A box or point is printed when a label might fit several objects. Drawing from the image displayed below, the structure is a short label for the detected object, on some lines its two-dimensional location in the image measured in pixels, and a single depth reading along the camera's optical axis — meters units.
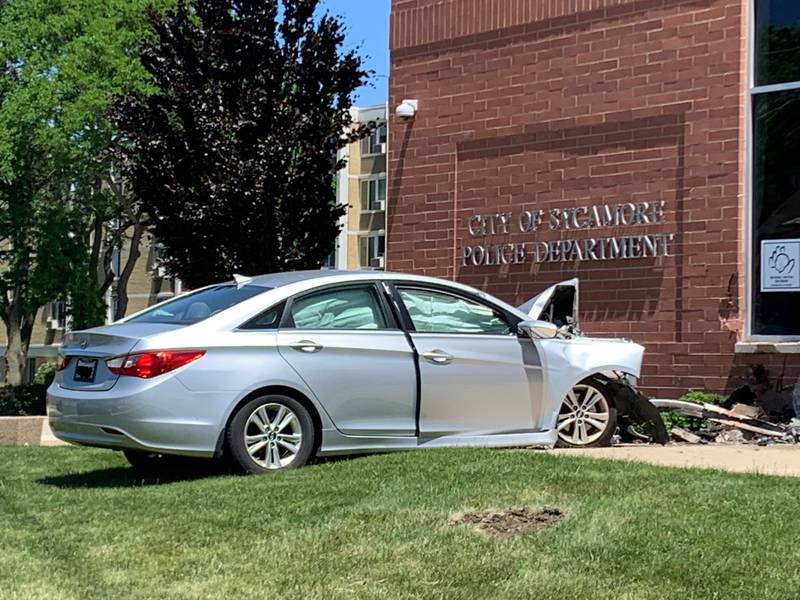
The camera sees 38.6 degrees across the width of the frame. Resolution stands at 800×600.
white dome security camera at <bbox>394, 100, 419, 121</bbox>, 14.41
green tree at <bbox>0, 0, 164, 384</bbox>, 29.81
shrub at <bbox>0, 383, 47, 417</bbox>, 23.36
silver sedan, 7.58
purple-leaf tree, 13.94
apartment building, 57.94
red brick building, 11.86
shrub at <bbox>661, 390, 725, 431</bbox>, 11.09
